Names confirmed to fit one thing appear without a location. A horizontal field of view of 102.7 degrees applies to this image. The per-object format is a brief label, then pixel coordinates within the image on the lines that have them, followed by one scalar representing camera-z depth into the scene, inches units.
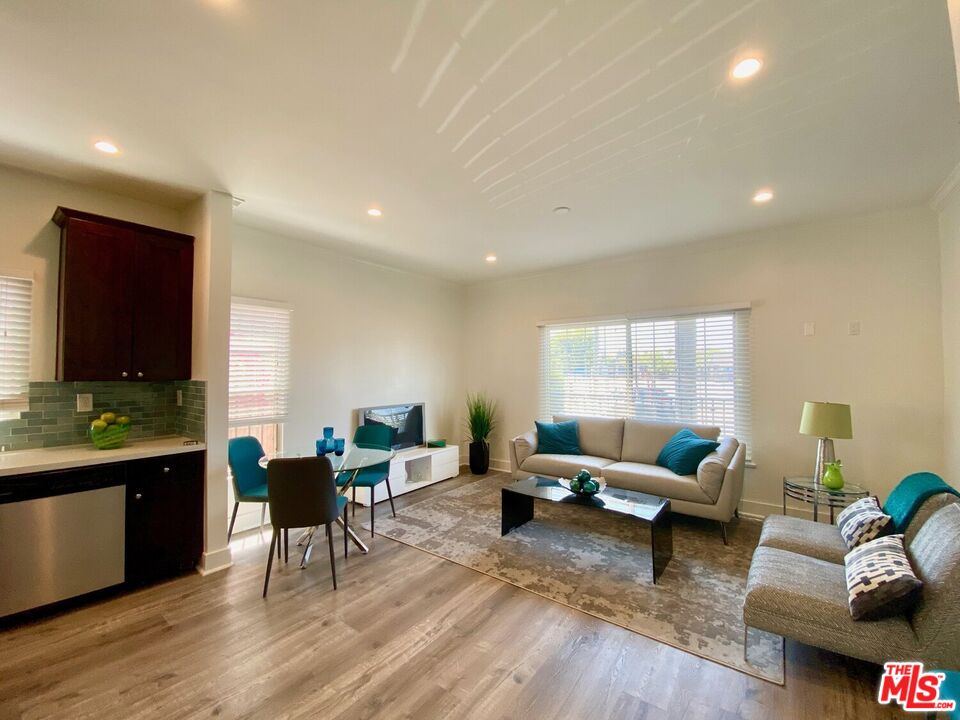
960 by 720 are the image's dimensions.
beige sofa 129.9
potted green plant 215.9
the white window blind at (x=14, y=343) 99.0
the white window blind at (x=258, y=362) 141.9
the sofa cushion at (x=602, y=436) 175.9
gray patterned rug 84.6
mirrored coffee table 109.0
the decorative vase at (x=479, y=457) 215.6
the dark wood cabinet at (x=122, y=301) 100.9
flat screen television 182.6
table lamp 120.0
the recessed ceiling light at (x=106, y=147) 90.7
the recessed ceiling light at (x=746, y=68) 66.4
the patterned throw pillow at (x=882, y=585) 63.8
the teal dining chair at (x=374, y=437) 164.4
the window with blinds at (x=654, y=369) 159.6
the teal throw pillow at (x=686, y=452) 142.6
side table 118.3
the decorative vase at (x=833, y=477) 119.5
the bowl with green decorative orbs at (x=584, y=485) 127.2
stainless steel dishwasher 86.0
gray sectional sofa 61.2
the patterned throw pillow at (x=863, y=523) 86.7
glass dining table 114.5
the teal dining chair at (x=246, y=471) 121.0
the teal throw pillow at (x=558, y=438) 178.7
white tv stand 177.6
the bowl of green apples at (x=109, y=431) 102.3
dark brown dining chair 100.7
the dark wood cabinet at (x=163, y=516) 101.7
